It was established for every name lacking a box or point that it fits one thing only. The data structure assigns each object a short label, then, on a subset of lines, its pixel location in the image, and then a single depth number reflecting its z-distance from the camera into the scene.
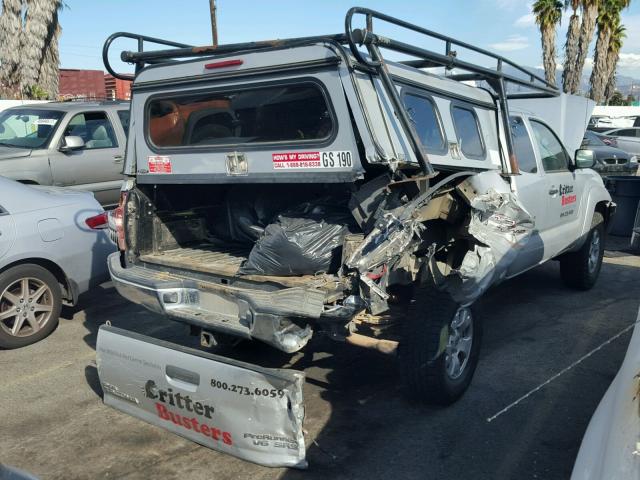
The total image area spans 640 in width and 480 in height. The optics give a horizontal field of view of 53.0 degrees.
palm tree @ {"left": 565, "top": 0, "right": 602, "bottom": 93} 28.83
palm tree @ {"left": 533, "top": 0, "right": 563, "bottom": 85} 30.20
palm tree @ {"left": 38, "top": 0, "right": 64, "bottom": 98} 19.25
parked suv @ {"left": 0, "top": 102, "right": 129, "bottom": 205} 8.61
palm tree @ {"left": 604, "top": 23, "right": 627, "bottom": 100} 35.44
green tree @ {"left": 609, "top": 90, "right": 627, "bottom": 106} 53.23
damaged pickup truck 3.66
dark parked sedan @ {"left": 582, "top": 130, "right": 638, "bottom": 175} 15.30
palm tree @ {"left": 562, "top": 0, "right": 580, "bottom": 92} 29.80
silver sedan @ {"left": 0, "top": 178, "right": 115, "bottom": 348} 5.41
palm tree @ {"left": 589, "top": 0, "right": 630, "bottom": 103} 31.78
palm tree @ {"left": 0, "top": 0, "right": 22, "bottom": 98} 17.73
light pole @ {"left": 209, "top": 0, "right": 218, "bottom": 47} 22.86
